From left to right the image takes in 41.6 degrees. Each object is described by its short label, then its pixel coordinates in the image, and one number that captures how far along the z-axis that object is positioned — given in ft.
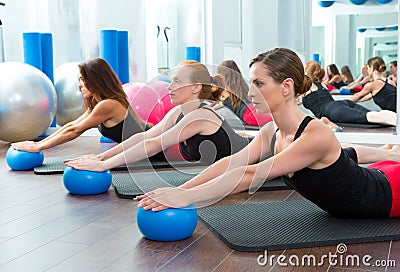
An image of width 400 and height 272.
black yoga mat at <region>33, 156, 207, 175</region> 10.45
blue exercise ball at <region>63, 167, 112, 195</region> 9.66
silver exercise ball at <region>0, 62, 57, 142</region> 15.14
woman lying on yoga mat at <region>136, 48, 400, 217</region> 6.62
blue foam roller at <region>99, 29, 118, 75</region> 17.04
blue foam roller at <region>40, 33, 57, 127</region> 17.90
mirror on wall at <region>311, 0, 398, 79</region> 15.93
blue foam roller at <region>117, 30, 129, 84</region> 17.44
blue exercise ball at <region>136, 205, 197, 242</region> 6.74
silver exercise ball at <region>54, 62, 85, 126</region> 17.69
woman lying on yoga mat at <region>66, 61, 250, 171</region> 7.50
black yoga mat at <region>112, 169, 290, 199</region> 9.10
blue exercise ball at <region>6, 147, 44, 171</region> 12.18
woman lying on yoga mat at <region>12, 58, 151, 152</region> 11.83
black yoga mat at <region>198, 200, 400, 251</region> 6.57
